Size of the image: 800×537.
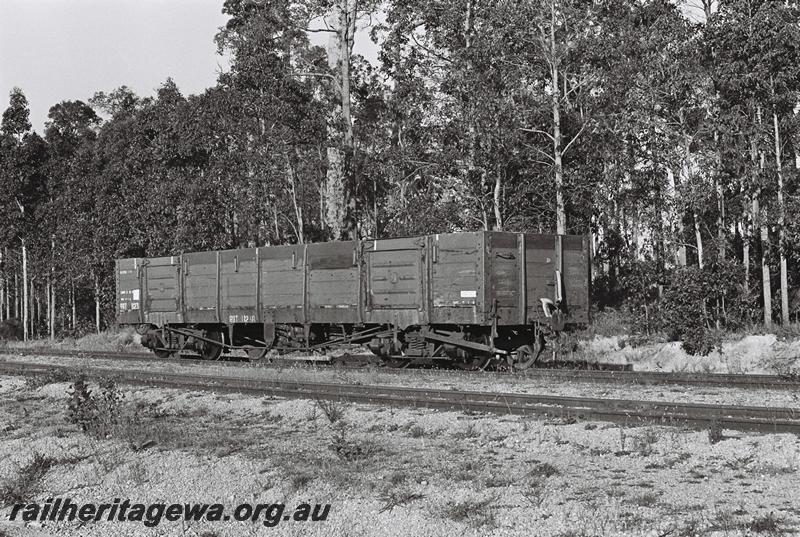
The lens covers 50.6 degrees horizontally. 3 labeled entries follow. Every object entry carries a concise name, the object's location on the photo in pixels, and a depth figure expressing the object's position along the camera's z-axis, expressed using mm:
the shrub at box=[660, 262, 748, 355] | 19953
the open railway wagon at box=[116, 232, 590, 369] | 16328
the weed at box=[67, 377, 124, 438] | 10398
